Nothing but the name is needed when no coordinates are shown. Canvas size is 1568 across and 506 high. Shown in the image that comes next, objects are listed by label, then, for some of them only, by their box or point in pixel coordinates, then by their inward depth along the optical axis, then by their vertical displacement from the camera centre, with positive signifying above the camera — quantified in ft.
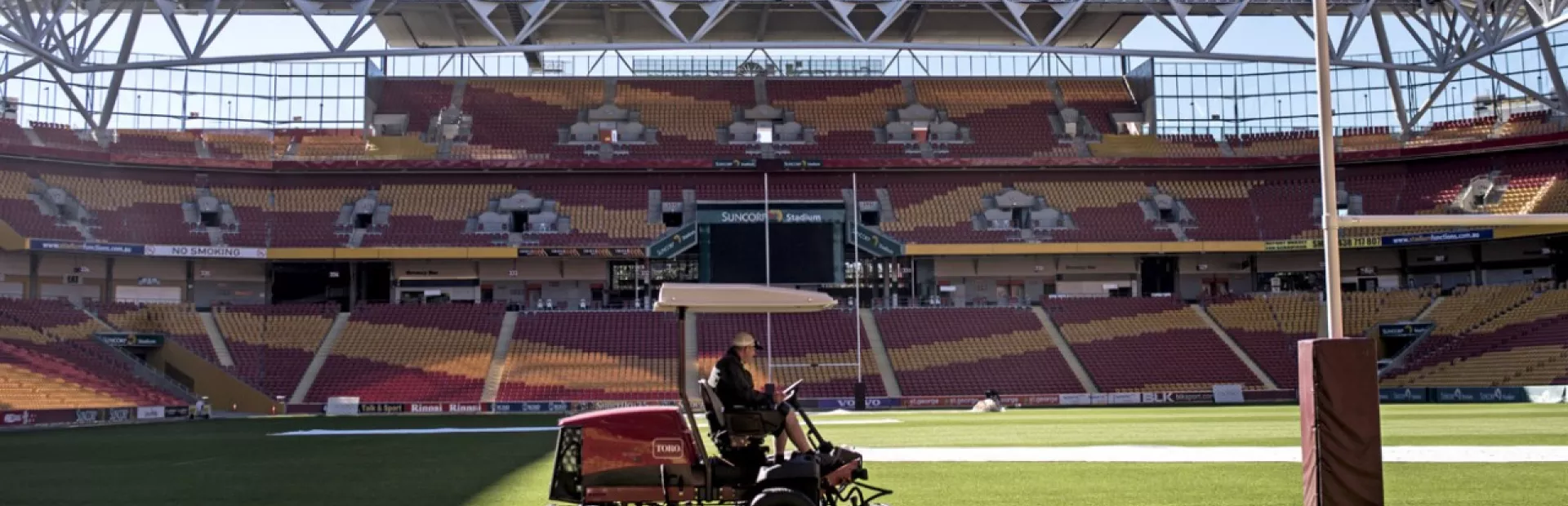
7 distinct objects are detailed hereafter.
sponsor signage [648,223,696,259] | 166.20 +9.38
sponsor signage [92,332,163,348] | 139.64 -1.84
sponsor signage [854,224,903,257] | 164.86 +9.10
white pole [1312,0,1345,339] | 31.60 +3.29
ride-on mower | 31.30 -3.33
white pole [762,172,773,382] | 151.94 +8.34
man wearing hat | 31.40 -1.92
